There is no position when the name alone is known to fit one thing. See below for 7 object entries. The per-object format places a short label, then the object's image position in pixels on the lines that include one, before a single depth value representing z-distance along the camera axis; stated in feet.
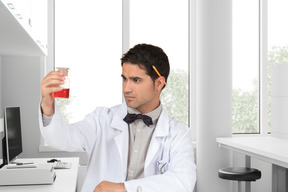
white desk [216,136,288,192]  8.52
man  5.01
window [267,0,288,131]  15.94
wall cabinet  6.60
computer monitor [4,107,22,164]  8.74
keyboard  10.06
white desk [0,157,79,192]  7.34
